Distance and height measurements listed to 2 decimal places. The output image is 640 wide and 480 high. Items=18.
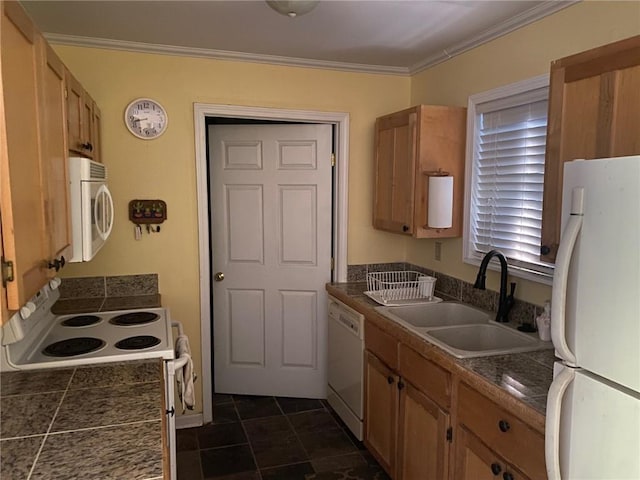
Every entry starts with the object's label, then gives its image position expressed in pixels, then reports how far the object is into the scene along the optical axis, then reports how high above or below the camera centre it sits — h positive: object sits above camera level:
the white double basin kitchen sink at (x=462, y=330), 2.12 -0.70
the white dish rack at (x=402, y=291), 2.90 -0.64
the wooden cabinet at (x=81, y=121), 1.92 +0.32
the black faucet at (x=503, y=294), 2.37 -0.52
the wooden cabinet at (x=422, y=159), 2.79 +0.20
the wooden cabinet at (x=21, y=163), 1.06 +0.06
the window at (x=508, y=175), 2.33 +0.10
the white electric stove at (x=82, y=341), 1.85 -0.68
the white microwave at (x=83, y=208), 1.73 -0.07
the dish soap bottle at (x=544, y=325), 2.13 -0.59
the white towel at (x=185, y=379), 2.21 -0.88
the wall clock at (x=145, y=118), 2.92 +0.45
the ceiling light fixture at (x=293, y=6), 1.91 +0.75
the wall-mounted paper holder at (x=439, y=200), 2.72 -0.04
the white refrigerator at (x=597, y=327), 1.00 -0.30
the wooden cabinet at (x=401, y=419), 2.08 -1.11
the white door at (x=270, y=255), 3.46 -0.47
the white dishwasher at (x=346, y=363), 2.94 -1.12
